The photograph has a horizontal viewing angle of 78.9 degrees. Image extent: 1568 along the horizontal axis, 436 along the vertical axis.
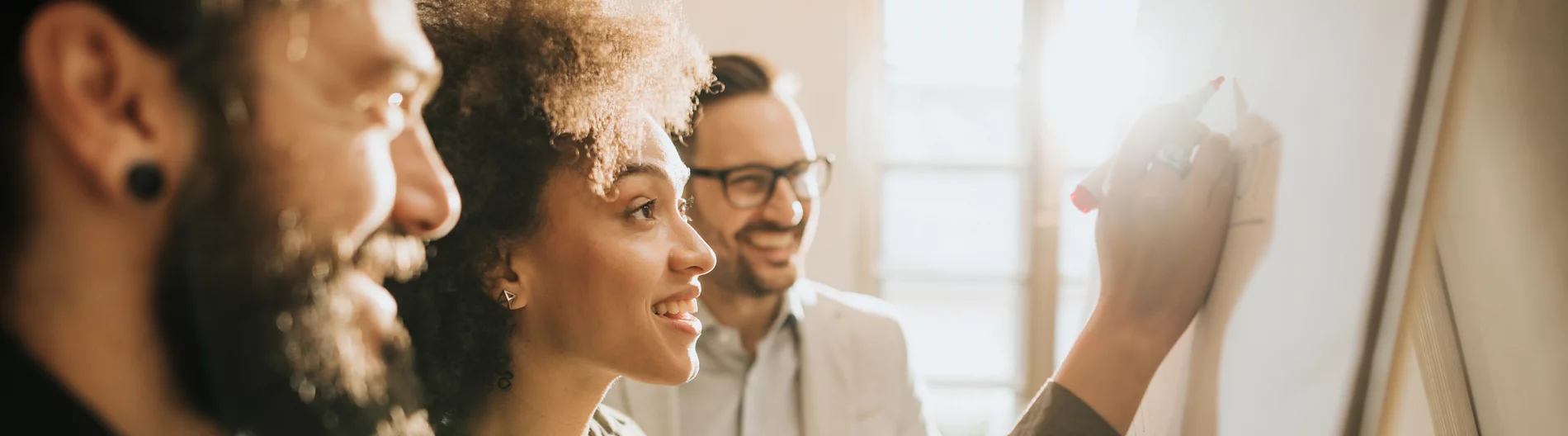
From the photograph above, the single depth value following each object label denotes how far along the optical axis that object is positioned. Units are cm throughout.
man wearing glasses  79
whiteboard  48
